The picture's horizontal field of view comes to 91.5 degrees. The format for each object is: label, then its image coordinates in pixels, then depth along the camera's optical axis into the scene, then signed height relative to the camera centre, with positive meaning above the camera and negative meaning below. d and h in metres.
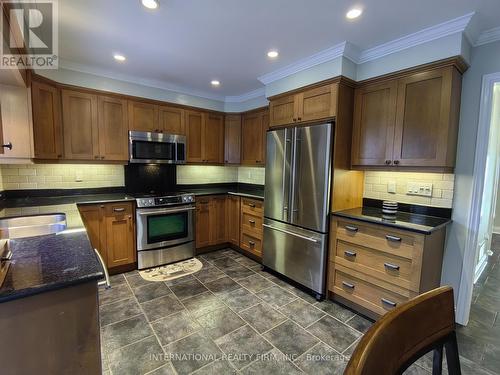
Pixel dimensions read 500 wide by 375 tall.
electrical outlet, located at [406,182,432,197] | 2.34 -0.17
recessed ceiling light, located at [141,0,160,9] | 1.71 +1.14
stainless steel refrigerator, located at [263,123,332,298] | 2.50 -0.39
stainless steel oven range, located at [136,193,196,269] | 3.14 -0.88
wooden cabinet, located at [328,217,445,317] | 1.95 -0.82
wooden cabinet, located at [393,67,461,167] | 2.00 +0.45
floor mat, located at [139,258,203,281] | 3.02 -1.39
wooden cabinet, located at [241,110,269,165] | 3.72 +0.48
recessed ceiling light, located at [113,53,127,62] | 2.61 +1.16
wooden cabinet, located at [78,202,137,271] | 2.81 -0.82
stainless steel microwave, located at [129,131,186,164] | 3.24 +0.23
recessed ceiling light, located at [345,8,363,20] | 1.79 +1.17
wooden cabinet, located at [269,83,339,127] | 2.45 +0.69
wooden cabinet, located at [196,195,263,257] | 3.52 -0.86
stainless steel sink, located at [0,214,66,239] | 1.93 -0.53
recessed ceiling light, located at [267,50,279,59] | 2.48 +1.18
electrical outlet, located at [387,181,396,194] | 2.59 -0.17
